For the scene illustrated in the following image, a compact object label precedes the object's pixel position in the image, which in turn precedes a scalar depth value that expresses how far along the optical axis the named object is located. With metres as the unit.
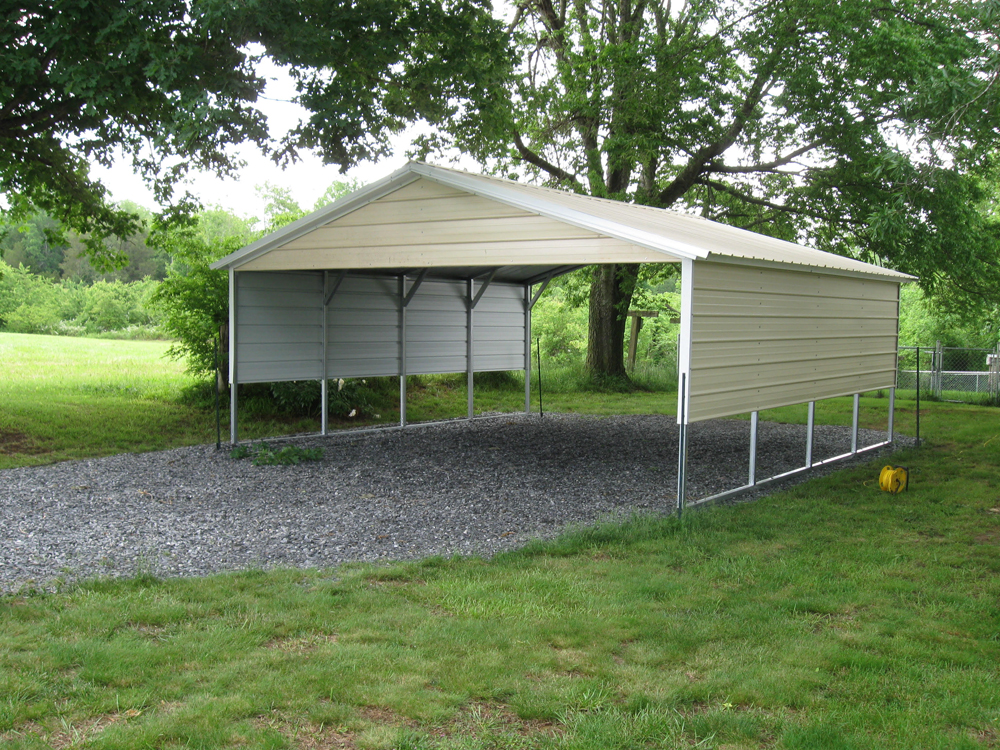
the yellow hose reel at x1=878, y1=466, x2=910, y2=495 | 8.39
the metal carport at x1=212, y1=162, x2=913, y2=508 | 7.38
